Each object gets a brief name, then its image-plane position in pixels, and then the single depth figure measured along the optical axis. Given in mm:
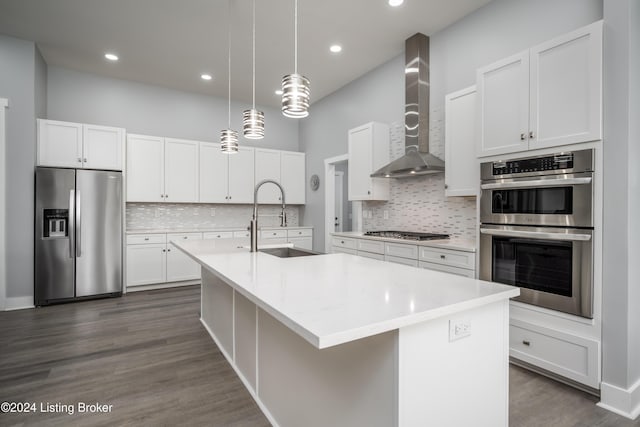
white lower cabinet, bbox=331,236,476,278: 2785
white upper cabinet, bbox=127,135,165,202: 4762
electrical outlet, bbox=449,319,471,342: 1221
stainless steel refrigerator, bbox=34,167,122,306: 3965
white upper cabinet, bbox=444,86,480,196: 2990
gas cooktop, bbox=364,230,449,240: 3312
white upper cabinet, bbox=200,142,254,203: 5367
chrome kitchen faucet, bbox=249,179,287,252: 2559
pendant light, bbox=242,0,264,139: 2355
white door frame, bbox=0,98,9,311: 3766
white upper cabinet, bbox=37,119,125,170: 4109
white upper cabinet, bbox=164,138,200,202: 5047
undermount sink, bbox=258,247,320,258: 2695
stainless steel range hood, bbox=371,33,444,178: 3652
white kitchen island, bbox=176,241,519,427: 1065
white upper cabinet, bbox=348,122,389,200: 4253
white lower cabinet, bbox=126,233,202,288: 4660
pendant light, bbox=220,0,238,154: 2848
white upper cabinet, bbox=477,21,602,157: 2027
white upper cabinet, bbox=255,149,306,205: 5909
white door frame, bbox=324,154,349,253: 5645
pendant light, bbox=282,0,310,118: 1702
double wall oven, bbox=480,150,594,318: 2059
